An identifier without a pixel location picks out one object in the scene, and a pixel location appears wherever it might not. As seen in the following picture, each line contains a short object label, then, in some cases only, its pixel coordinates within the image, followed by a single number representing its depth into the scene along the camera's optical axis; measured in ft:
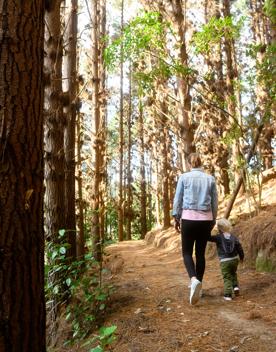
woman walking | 17.39
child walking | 17.89
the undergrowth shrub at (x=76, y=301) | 16.49
